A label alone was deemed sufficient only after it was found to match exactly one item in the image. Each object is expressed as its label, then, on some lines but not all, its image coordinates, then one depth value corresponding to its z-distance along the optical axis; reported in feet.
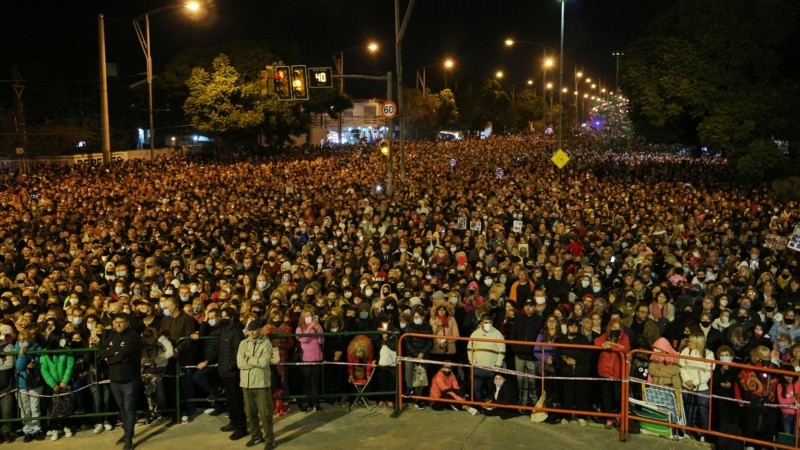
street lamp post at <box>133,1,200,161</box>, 93.80
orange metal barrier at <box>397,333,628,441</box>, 26.99
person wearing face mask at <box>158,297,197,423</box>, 30.12
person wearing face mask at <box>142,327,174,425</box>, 29.43
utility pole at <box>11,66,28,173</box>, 100.31
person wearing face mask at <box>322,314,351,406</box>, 31.24
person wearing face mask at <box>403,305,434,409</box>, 30.48
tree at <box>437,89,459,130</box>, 277.44
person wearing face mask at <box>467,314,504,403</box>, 30.22
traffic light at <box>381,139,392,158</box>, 79.71
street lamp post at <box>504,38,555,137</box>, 160.93
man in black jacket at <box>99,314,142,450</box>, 26.84
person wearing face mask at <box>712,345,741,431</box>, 26.91
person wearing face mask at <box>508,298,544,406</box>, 30.27
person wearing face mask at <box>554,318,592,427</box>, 28.84
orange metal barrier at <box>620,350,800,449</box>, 24.94
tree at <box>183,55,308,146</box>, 148.66
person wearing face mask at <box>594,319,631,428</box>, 28.53
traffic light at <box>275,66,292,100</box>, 67.10
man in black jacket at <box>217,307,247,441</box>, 27.68
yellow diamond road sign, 83.01
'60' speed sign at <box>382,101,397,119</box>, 76.79
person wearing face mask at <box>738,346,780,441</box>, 25.91
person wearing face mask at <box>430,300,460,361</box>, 32.07
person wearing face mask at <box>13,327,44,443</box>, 28.40
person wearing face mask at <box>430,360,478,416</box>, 30.32
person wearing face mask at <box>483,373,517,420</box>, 29.58
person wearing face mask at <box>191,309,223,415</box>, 29.94
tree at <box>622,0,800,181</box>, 93.86
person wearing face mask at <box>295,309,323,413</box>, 30.68
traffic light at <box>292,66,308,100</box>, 66.69
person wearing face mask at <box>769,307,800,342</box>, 32.31
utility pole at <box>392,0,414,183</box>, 72.64
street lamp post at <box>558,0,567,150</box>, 109.29
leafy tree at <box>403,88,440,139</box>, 258.37
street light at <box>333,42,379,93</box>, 154.95
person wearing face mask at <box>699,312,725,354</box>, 31.14
